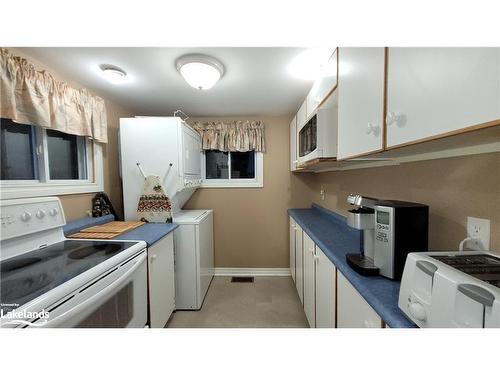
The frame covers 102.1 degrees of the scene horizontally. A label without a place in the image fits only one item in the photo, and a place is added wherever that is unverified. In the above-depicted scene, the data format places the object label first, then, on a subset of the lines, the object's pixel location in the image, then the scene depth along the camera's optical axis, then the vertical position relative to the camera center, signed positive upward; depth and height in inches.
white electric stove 29.1 -16.6
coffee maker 33.9 -9.1
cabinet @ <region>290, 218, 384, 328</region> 35.2 -27.4
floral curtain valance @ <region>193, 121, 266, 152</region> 117.0 +26.4
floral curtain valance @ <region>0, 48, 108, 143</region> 50.4 +24.2
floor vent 113.7 -57.0
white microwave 58.0 +14.1
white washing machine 87.6 -37.1
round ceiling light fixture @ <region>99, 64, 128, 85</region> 65.8 +36.4
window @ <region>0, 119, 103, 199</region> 56.5 +6.3
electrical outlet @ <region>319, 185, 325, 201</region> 103.4 -7.2
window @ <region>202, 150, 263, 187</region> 123.2 +8.4
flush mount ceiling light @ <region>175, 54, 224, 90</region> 60.3 +34.7
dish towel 85.4 -10.5
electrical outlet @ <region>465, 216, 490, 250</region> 30.2 -8.4
